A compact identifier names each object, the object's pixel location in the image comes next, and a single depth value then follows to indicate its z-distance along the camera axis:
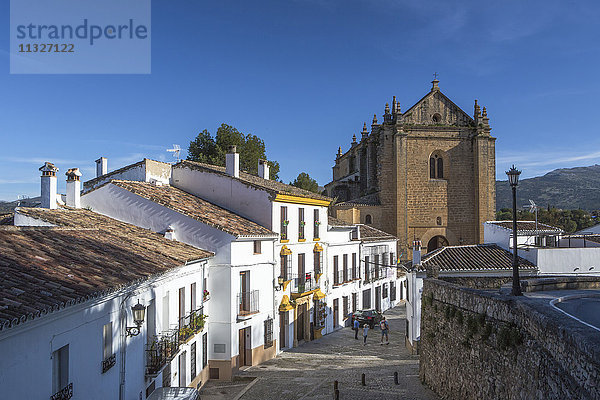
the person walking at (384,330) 25.17
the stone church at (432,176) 41.31
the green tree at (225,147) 40.16
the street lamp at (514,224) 11.84
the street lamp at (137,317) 10.98
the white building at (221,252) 18.56
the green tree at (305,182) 60.50
